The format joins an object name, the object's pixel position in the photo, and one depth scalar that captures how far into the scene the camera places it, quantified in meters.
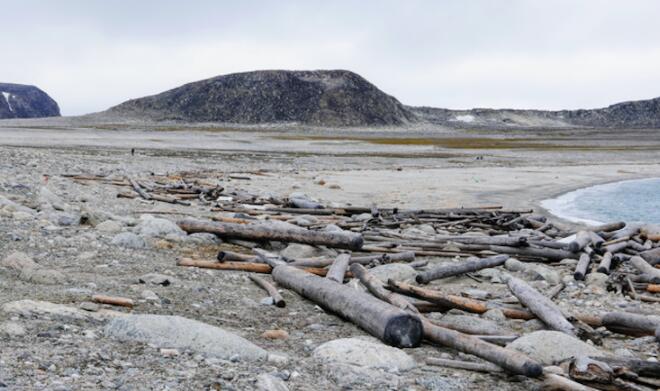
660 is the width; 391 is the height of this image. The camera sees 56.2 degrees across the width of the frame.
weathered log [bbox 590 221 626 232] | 11.90
